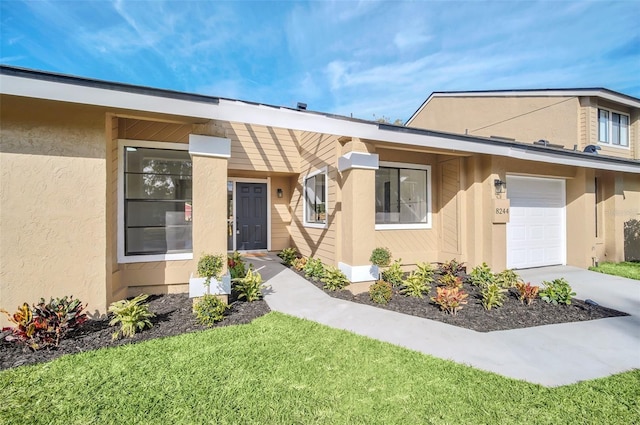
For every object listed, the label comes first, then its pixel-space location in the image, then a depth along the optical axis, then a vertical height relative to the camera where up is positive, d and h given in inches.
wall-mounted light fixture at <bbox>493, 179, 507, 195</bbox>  261.0 +27.5
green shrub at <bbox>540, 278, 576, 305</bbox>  193.0 -54.1
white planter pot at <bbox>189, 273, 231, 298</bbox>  168.6 -42.3
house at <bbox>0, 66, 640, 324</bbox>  146.9 +21.6
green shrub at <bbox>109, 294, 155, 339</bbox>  140.1 -50.8
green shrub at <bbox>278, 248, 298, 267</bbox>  317.9 -46.8
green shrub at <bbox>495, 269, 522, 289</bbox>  223.8 -50.8
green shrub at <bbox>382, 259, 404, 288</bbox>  228.8 -48.3
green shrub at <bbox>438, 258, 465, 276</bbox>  259.4 -48.2
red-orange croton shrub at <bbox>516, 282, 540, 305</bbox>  193.9 -53.5
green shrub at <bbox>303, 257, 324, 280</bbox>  254.2 -49.3
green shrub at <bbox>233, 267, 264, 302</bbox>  193.3 -49.1
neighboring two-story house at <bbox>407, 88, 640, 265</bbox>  312.3 +109.2
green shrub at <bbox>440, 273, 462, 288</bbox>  215.5 -51.0
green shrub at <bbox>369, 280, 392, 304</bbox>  194.2 -53.0
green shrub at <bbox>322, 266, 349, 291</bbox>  218.2 -49.3
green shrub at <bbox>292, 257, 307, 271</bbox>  287.2 -49.1
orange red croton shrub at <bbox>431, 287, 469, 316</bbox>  177.3 -52.8
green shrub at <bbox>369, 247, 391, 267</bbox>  211.6 -31.0
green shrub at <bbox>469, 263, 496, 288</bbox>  225.1 -49.7
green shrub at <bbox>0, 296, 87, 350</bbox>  126.6 -48.7
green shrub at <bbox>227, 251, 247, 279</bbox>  223.6 -42.0
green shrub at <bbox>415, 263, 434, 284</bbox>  222.2 -45.7
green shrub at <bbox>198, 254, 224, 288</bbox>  166.6 -29.9
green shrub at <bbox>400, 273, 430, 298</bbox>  208.7 -52.6
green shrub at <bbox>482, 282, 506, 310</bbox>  183.9 -54.2
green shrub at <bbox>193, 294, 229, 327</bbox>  155.3 -52.1
